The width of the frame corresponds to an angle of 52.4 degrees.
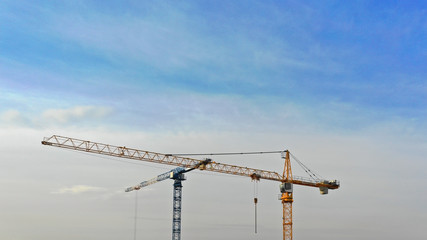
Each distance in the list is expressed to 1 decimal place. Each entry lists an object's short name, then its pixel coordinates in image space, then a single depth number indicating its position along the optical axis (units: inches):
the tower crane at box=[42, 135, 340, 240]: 5108.3
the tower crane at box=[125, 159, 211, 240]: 6230.3
